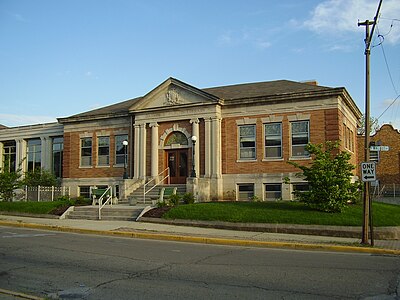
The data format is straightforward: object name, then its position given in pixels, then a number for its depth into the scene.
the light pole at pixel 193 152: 25.62
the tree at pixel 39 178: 32.53
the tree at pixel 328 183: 18.48
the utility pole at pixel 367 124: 14.57
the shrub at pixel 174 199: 22.17
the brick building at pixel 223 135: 25.42
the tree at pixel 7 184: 27.38
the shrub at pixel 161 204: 21.66
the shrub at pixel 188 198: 23.33
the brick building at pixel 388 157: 43.82
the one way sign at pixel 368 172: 14.59
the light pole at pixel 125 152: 30.25
